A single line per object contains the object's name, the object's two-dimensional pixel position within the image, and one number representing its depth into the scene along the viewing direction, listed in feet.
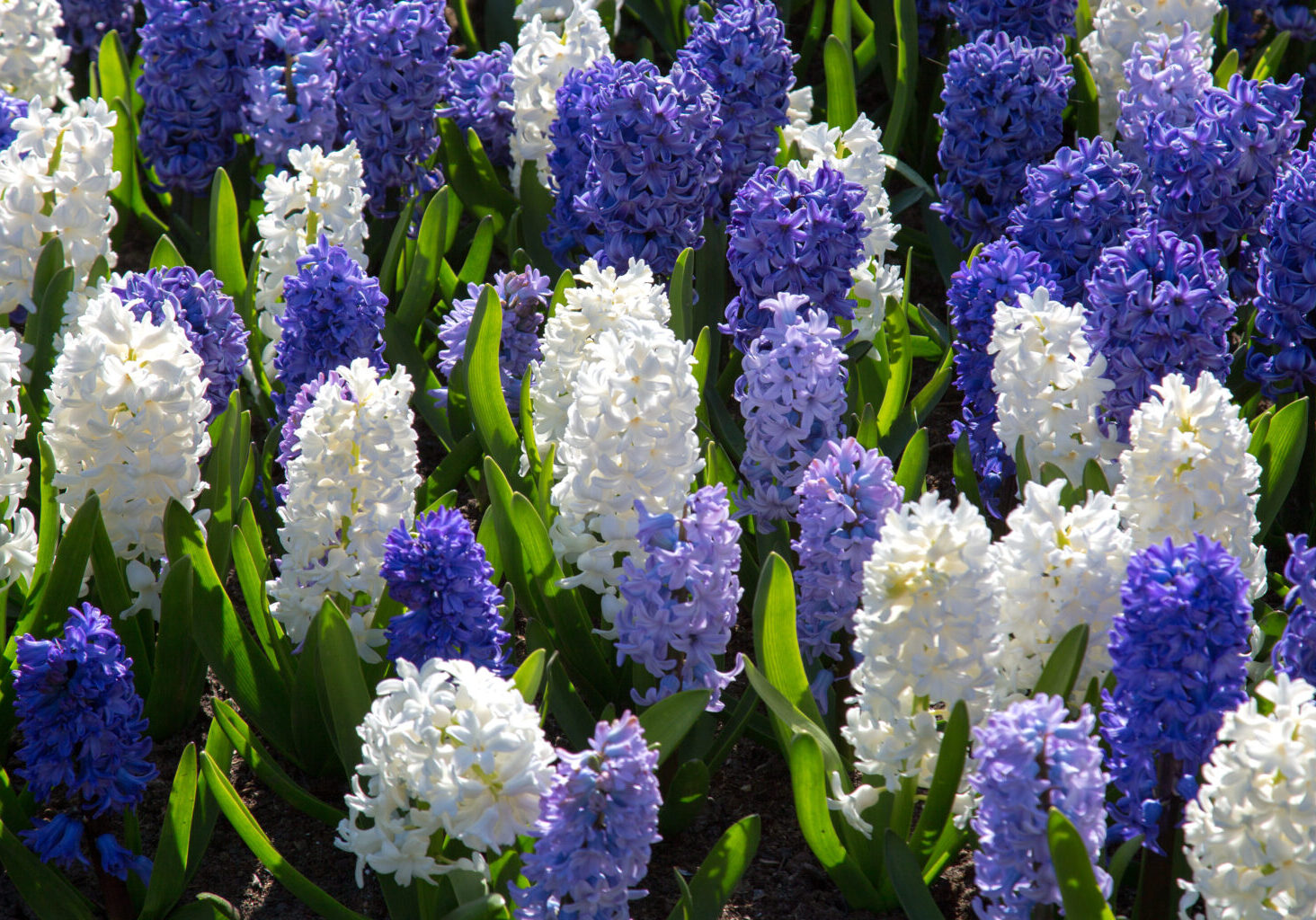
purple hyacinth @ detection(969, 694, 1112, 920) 14.98
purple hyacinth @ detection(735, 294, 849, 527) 21.29
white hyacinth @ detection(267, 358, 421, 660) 19.58
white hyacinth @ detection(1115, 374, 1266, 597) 18.86
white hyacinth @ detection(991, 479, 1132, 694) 17.83
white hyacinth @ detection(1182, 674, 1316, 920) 14.53
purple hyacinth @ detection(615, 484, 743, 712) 18.66
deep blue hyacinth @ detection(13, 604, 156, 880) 17.31
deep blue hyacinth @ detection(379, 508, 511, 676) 17.40
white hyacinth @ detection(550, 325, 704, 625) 19.60
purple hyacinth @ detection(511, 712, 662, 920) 15.23
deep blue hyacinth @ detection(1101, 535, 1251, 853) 15.71
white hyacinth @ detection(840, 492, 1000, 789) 16.81
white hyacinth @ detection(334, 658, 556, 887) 15.64
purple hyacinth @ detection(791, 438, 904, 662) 18.98
